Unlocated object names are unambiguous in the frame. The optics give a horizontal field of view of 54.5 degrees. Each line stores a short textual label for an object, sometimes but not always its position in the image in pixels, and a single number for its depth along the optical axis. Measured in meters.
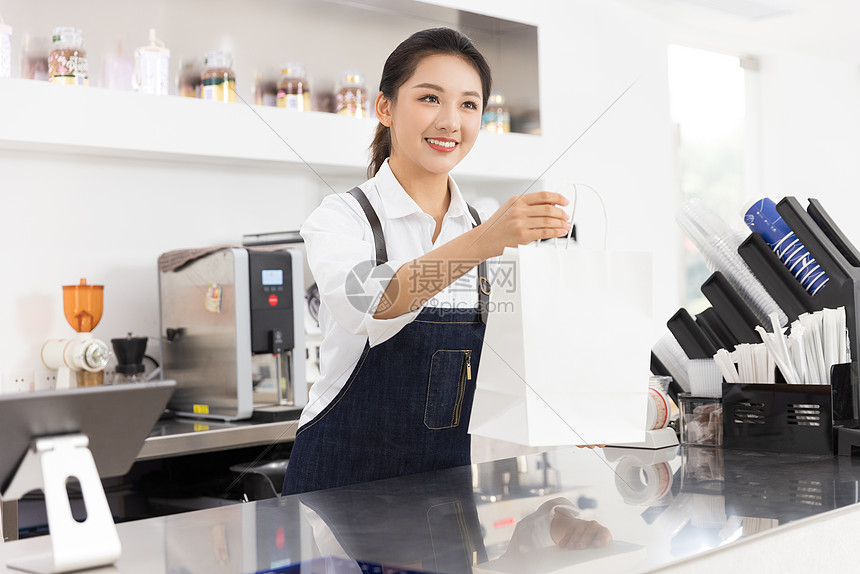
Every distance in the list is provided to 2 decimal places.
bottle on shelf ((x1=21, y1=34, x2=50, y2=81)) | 2.46
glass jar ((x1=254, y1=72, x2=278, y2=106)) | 2.91
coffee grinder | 2.37
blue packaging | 1.44
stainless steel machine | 2.44
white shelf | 2.28
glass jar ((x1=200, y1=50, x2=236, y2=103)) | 2.66
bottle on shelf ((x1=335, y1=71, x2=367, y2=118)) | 2.95
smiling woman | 1.39
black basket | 1.36
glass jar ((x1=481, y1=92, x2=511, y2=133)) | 3.26
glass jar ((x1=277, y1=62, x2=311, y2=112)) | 2.82
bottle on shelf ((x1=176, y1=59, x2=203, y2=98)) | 2.75
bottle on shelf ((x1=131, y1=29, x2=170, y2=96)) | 2.55
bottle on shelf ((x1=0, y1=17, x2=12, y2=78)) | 2.31
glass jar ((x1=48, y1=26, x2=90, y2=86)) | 2.37
